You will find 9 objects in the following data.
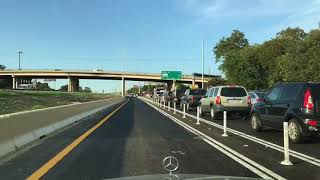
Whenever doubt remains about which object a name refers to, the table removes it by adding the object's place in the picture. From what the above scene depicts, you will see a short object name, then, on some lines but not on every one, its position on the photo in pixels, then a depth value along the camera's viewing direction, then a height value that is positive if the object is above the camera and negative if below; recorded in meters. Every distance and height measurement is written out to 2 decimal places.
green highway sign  49.57 +2.54
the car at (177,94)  28.06 -0.49
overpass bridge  71.62 +3.61
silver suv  14.01 -0.59
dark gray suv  7.55 -0.55
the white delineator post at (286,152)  5.57 -1.27
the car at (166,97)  30.17 -0.86
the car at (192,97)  21.37 -0.62
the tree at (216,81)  54.08 +1.60
